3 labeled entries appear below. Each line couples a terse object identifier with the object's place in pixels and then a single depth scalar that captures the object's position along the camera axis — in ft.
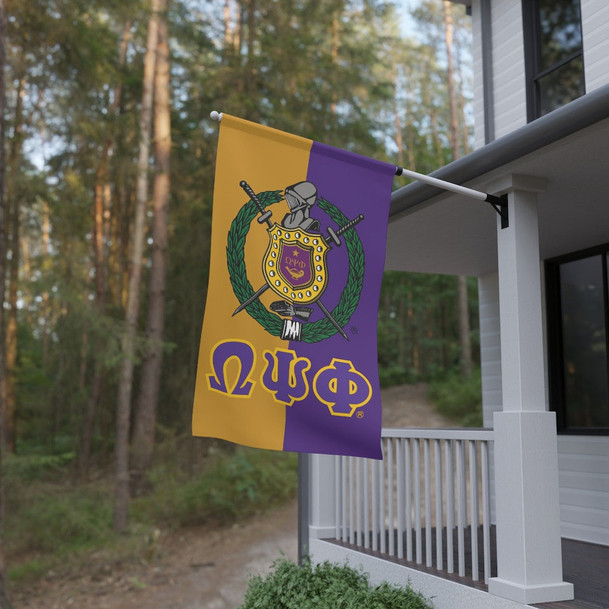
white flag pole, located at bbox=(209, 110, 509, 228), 13.50
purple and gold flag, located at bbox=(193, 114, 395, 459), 12.37
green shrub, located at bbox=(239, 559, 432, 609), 15.55
